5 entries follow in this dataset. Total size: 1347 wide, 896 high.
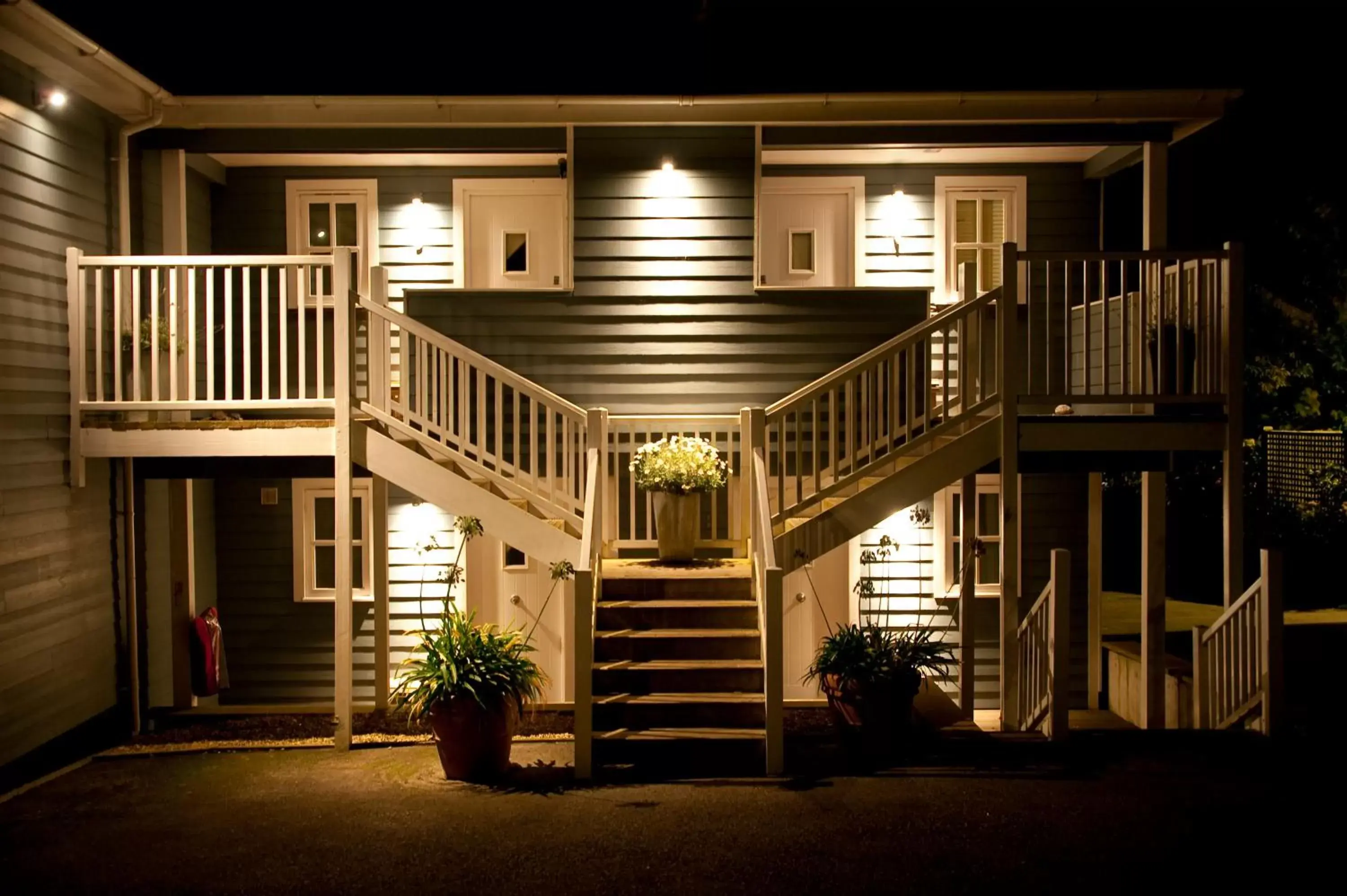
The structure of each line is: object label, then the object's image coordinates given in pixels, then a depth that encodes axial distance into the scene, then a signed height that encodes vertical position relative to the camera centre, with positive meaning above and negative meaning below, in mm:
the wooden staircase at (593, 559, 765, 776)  7492 -1767
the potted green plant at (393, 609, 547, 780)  7270 -1770
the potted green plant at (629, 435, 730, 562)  9273 -404
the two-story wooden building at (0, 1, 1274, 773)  8219 +502
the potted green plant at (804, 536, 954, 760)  7527 -1753
